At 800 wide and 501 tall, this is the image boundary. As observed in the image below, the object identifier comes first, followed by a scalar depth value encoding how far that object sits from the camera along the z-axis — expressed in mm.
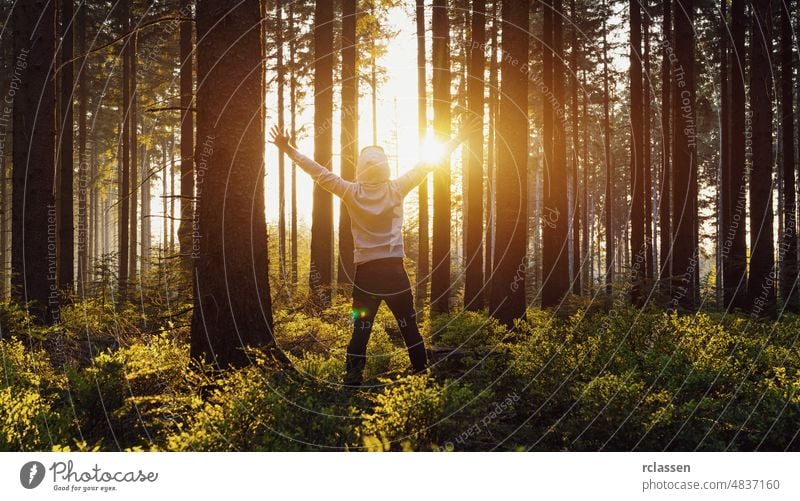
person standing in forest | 6238
